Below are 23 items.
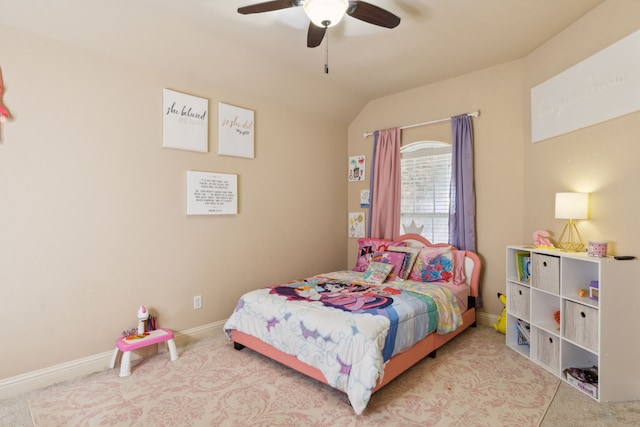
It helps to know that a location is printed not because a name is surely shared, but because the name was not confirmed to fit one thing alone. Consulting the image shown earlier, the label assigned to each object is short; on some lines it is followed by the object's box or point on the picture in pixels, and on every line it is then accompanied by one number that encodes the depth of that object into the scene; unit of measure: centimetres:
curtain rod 361
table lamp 250
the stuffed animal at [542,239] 286
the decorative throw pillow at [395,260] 348
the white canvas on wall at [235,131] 330
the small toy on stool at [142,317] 269
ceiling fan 185
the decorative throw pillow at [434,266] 345
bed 209
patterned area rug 196
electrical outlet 315
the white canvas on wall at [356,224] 464
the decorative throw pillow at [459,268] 345
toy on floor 323
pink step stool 247
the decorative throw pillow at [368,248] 396
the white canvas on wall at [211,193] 309
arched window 392
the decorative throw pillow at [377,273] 333
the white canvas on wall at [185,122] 291
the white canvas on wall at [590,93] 223
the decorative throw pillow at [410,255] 349
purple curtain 361
